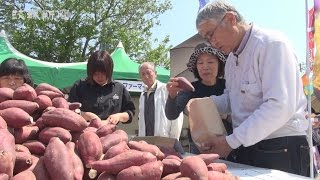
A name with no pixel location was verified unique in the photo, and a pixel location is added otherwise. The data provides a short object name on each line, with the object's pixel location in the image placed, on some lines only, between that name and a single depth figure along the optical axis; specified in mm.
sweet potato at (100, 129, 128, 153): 1334
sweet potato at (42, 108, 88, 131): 1363
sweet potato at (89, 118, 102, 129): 1526
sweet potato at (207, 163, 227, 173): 1299
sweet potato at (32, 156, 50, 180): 1153
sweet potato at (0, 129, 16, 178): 1061
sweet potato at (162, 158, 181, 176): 1265
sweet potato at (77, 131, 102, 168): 1237
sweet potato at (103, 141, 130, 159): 1251
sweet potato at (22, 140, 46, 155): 1271
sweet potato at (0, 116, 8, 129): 1237
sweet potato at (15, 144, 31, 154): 1222
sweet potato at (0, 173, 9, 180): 1033
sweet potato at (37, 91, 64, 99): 1622
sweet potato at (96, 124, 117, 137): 1434
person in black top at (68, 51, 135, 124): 3291
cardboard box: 1823
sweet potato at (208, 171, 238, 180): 1209
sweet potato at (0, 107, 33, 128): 1326
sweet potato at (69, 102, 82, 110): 1617
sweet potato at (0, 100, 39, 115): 1429
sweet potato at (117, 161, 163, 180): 1147
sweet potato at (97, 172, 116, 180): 1165
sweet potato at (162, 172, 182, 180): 1196
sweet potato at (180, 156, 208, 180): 1167
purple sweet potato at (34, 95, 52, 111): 1505
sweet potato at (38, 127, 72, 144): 1299
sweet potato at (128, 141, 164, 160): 1330
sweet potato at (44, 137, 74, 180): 1123
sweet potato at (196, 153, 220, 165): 1338
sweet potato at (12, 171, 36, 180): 1092
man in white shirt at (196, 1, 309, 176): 1824
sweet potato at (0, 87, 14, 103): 1509
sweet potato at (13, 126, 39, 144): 1312
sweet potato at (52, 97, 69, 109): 1534
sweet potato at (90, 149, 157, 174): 1182
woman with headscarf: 2500
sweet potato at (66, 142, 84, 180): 1155
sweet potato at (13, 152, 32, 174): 1167
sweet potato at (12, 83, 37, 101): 1511
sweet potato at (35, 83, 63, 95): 1686
